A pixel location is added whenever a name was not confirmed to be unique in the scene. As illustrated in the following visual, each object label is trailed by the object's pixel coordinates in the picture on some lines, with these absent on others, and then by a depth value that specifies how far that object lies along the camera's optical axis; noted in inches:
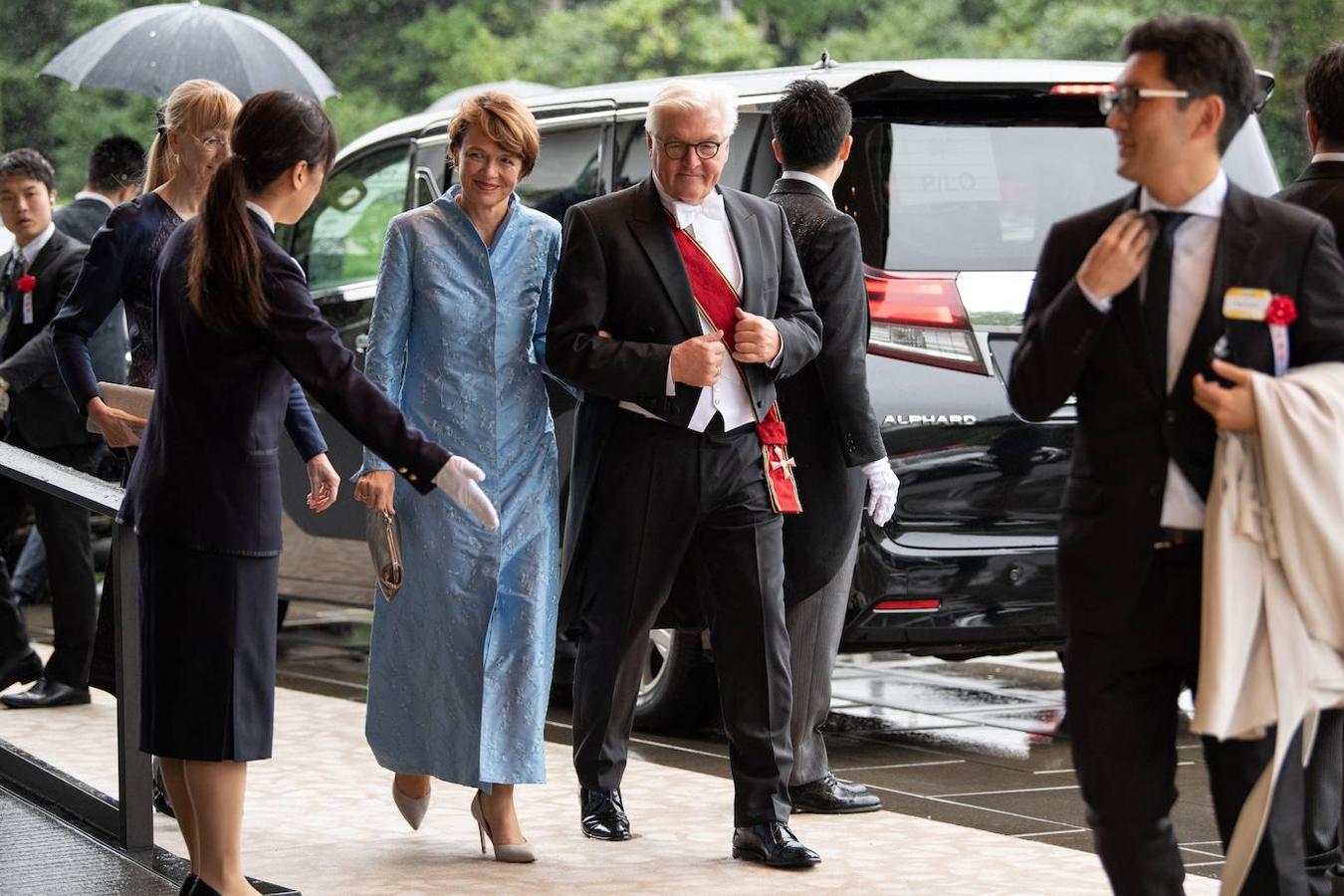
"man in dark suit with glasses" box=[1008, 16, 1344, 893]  281.6
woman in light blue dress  420.5
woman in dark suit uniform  332.8
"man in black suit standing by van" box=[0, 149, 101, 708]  596.7
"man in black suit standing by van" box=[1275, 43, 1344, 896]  370.3
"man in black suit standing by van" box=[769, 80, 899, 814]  444.5
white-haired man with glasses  414.9
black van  492.7
